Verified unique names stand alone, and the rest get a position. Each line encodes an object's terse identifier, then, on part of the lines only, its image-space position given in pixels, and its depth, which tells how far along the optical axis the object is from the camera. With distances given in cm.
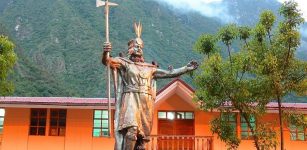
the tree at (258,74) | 1299
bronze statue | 640
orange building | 1914
